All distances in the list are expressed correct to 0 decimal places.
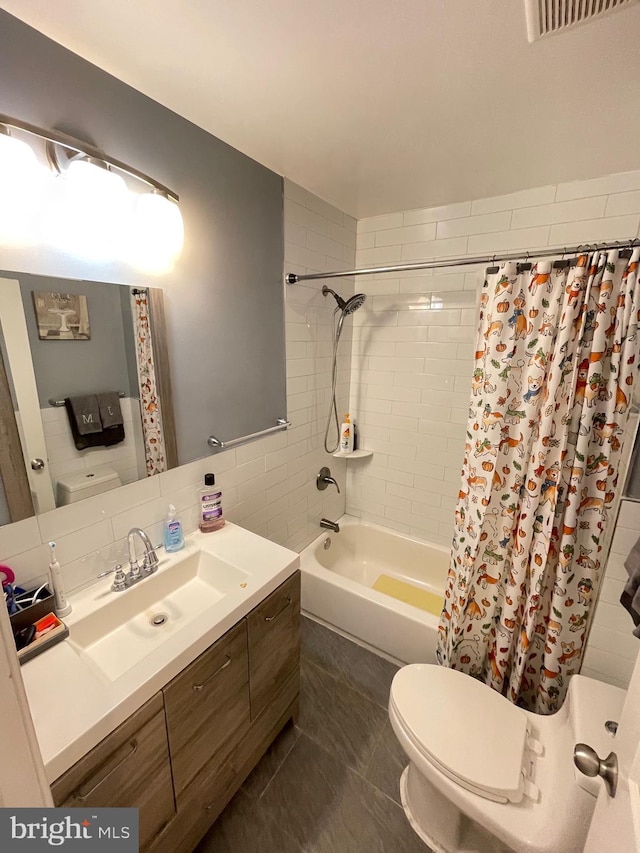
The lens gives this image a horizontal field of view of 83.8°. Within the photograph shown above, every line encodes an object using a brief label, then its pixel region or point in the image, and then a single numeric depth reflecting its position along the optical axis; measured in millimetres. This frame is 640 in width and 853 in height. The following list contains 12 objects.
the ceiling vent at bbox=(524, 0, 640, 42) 776
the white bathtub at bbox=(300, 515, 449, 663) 1788
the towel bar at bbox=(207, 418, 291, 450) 1490
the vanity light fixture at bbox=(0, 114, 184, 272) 927
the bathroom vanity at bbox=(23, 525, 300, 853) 787
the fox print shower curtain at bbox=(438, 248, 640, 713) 1176
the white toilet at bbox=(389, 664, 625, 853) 925
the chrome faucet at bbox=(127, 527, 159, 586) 1179
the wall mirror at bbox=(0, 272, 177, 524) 924
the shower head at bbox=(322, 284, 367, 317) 1985
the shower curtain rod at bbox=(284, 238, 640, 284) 1143
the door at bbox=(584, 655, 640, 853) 472
